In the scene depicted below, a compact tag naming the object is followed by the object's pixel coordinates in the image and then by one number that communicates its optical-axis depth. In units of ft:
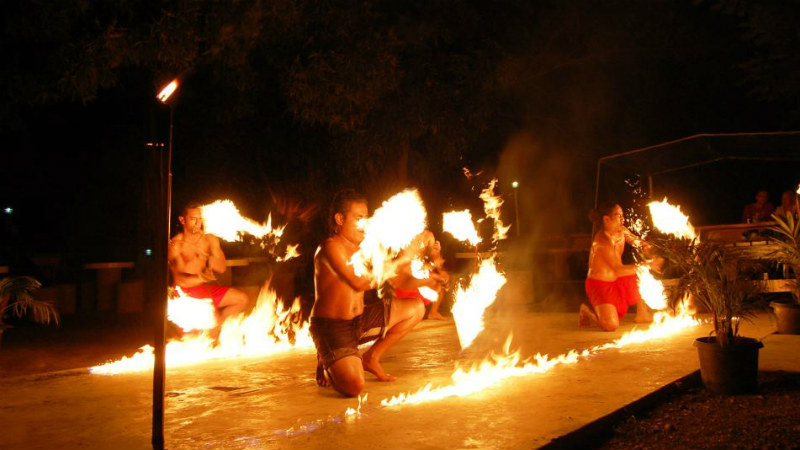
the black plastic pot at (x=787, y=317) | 27.14
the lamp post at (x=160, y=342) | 14.14
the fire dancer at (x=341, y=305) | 19.04
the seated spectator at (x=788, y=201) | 42.49
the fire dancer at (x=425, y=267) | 20.85
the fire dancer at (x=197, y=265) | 27.48
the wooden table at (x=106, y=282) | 47.80
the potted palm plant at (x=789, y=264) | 26.27
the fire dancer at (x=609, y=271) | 30.99
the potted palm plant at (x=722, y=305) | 18.95
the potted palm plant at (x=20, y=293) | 27.25
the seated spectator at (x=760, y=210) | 47.37
